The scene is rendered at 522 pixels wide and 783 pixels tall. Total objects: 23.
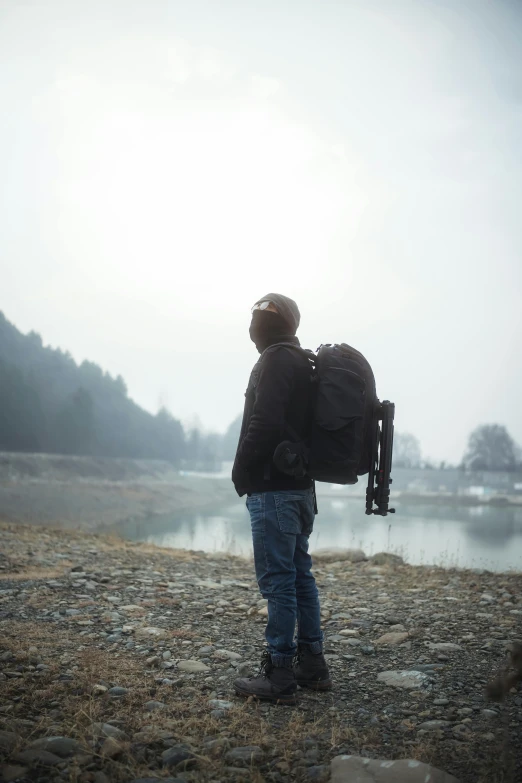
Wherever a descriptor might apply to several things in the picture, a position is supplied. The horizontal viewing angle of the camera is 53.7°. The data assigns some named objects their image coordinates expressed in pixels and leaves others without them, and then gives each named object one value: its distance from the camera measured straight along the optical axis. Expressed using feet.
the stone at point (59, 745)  7.57
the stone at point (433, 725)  8.85
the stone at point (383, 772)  7.04
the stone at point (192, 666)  11.53
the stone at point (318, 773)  7.18
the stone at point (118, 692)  9.73
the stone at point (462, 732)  8.44
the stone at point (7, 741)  7.43
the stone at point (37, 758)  7.18
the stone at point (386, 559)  27.43
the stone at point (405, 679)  10.96
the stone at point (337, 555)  28.27
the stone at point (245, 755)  7.57
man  10.17
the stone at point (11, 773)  6.82
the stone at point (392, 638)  13.97
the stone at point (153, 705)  9.28
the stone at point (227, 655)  12.42
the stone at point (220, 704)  9.50
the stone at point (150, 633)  13.78
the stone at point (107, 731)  8.10
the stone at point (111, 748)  7.54
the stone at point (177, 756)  7.50
